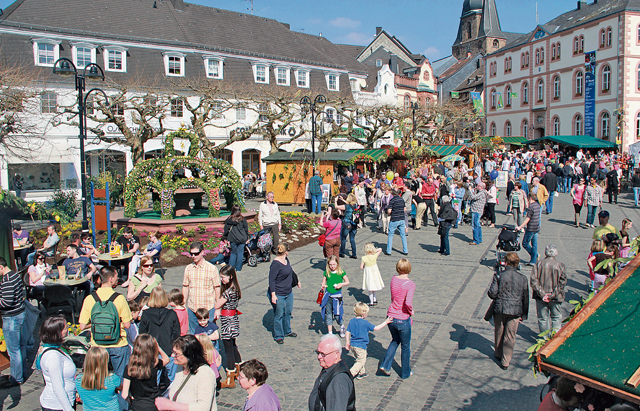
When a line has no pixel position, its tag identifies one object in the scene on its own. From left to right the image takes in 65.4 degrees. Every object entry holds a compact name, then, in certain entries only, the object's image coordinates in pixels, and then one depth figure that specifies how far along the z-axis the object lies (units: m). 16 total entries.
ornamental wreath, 15.27
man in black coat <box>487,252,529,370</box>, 6.59
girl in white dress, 9.00
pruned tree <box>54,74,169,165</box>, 24.09
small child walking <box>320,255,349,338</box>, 7.82
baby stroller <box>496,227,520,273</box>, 10.65
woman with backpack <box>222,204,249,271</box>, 11.46
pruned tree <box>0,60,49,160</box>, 17.62
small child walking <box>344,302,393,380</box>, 6.17
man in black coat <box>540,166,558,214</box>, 18.11
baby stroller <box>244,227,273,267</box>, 12.84
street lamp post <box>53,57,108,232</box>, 11.83
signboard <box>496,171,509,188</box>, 27.57
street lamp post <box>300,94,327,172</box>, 21.44
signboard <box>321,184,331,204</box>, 21.31
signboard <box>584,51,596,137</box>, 42.41
